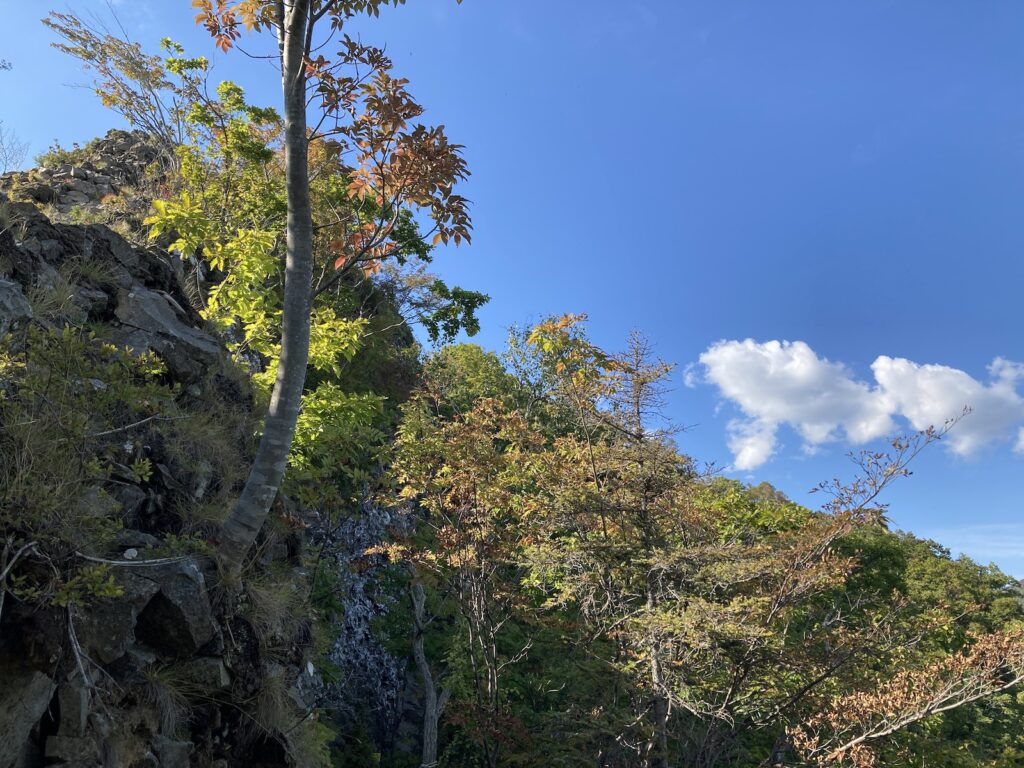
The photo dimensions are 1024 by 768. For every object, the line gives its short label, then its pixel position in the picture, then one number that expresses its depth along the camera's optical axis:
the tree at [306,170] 4.15
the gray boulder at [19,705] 2.79
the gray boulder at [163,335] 6.00
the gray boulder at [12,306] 4.32
